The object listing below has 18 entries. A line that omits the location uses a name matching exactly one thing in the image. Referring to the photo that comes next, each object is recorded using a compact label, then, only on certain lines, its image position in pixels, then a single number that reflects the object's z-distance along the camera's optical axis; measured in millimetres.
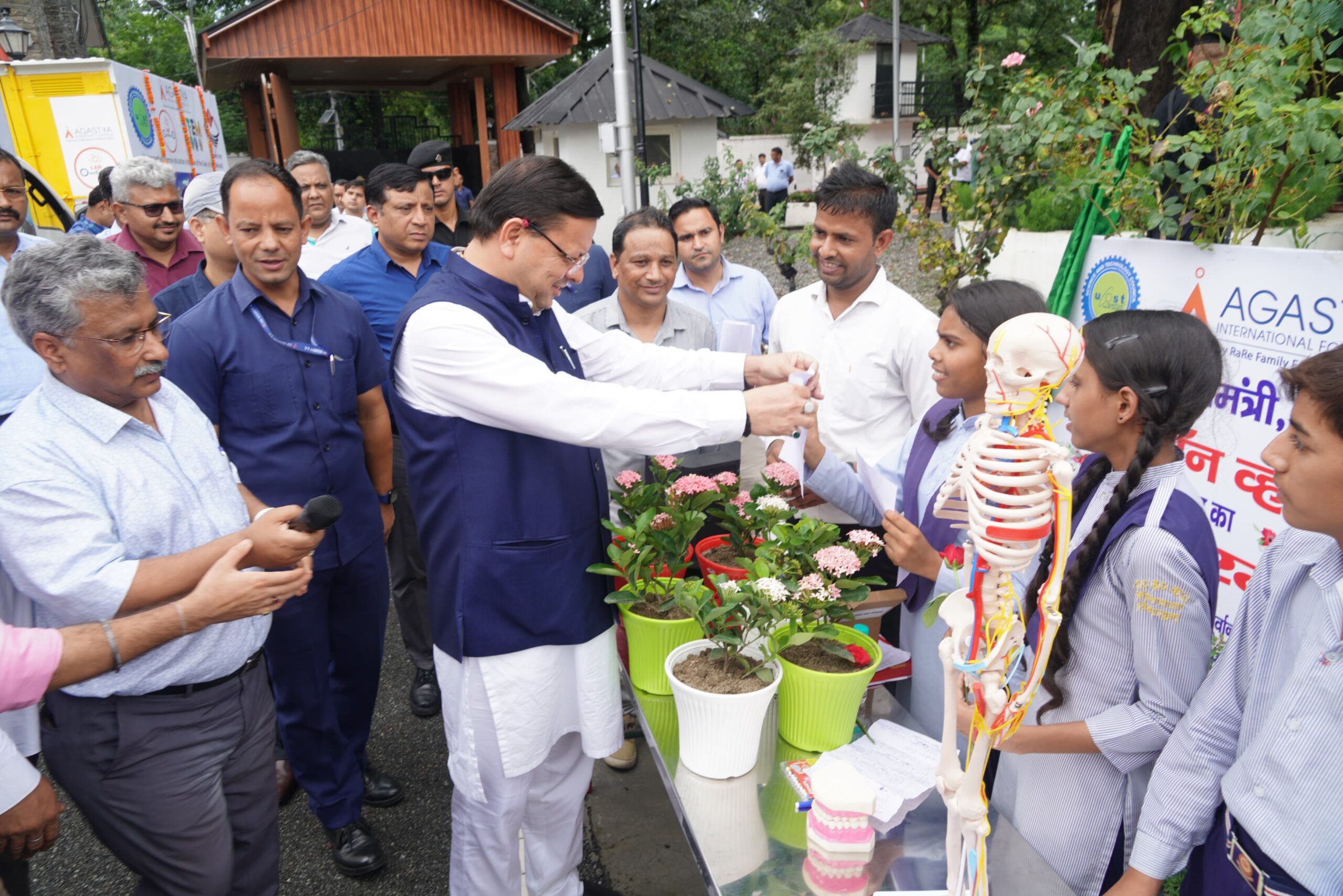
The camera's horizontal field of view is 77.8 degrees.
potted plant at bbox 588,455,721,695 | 2053
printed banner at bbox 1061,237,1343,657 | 2811
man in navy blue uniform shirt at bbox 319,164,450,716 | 3924
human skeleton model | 1117
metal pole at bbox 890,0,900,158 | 20125
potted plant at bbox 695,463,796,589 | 2133
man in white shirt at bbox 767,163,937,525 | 3127
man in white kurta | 1920
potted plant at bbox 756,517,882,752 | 1775
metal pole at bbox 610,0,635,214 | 8953
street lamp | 9219
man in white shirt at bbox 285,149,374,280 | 4973
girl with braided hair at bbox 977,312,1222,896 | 1538
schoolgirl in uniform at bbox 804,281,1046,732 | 1950
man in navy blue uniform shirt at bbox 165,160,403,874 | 2689
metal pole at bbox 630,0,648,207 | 9617
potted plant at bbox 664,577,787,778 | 1750
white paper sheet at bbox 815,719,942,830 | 1643
